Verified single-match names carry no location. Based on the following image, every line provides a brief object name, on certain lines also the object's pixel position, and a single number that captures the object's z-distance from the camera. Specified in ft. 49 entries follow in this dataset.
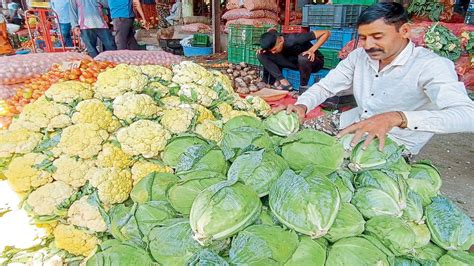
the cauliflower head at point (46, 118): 5.13
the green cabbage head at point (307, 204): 2.60
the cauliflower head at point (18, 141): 5.03
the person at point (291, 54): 15.98
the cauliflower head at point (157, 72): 6.35
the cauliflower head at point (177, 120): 5.00
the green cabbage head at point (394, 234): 2.77
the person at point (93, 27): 16.94
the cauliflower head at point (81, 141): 4.78
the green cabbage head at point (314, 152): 3.30
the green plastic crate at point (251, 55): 20.81
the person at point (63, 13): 21.12
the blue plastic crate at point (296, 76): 16.45
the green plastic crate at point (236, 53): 22.05
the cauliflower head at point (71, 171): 4.76
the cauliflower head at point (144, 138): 4.72
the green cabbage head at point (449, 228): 2.98
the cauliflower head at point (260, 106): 6.85
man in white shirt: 4.86
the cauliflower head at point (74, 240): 4.69
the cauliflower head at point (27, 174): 4.79
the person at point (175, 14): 41.22
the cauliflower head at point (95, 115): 5.04
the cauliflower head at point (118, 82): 5.50
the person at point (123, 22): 17.29
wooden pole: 27.40
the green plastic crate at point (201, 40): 29.01
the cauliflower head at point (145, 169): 4.82
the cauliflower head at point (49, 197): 4.72
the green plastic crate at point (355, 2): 16.72
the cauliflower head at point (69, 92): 5.46
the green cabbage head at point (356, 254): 2.52
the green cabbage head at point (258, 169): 3.02
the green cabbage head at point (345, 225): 2.69
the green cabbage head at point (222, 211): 2.58
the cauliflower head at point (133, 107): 5.09
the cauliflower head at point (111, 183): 4.48
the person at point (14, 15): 40.01
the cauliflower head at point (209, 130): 5.12
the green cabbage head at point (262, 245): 2.47
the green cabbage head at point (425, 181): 3.42
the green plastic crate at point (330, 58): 17.02
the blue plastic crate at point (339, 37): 15.98
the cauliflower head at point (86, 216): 4.59
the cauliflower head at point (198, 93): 5.97
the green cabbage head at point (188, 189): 3.03
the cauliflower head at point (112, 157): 4.83
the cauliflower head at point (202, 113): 5.50
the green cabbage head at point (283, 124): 4.40
